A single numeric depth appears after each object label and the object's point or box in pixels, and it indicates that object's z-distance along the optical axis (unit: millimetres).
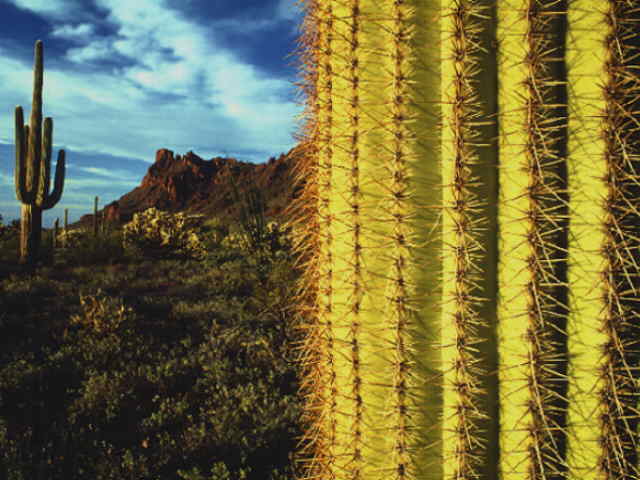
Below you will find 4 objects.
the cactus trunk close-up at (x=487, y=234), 1625
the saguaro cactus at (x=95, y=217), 18350
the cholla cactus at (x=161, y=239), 13453
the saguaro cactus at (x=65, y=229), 17700
